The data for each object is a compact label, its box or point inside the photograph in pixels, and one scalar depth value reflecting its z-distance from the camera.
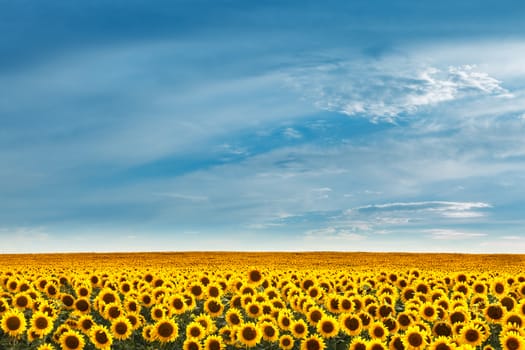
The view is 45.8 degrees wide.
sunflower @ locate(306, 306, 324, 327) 13.76
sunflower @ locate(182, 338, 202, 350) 11.66
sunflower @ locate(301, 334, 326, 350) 11.93
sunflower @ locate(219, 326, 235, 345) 12.64
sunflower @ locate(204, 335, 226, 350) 11.57
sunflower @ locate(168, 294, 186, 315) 14.43
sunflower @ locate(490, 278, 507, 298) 18.38
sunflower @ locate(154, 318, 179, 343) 12.78
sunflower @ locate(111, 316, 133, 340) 12.88
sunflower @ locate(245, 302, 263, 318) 14.21
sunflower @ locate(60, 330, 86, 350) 12.41
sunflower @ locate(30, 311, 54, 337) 12.88
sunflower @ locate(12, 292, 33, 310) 15.05
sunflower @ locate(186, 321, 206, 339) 12.31
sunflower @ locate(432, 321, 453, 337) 12.70
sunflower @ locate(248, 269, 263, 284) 18.30
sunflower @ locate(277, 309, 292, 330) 12.89
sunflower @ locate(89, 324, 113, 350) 12.34
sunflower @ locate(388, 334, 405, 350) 11.59
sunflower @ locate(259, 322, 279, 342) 12.33
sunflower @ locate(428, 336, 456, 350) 10.43
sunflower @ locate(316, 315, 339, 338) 12.94
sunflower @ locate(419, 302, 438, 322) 14.12
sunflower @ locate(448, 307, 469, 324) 13.46
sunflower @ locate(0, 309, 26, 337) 12.98
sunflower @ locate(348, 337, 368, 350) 11.17
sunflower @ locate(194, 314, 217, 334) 12.91
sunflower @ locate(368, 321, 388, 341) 12.68
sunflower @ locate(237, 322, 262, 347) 12.13
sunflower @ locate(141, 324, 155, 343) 12.77
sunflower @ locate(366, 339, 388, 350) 10.87
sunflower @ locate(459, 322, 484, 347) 11.85
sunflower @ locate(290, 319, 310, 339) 12.62
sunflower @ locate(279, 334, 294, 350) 12.17
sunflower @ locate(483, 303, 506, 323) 14.11
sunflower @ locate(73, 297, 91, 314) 15.08
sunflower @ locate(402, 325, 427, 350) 11.34
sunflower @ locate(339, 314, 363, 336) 13.05
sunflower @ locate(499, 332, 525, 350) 11.37
